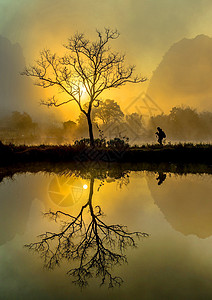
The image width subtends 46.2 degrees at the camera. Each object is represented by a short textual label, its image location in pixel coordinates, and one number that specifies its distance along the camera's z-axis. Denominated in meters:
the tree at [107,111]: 49.66
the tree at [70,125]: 54.63
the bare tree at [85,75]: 22.83
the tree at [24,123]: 75.92
